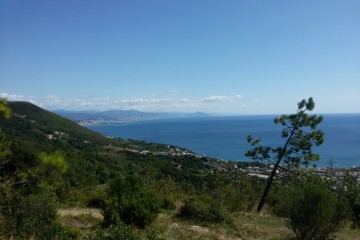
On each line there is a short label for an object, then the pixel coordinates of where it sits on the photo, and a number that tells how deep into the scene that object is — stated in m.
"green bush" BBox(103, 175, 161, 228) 9.40
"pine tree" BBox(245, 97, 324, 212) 15.71
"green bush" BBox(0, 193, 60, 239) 6.94
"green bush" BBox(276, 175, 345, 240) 7.38
